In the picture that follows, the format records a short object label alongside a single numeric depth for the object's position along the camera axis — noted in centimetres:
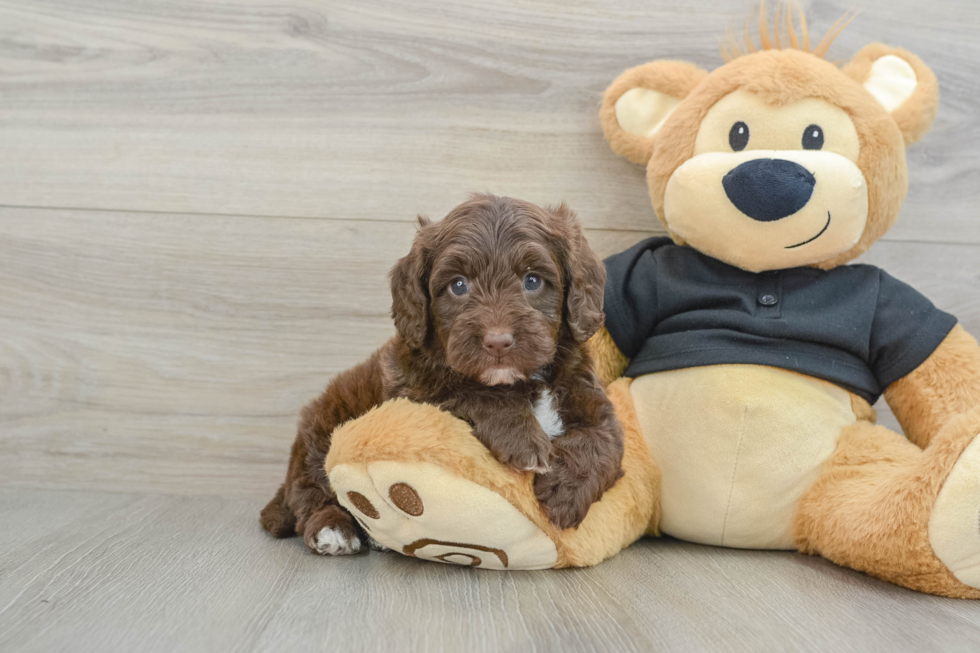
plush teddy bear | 53
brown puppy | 50
